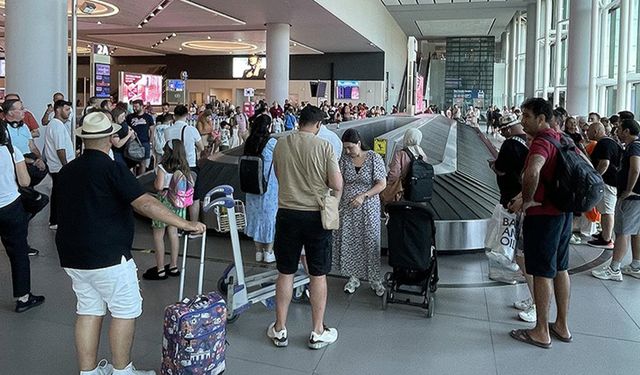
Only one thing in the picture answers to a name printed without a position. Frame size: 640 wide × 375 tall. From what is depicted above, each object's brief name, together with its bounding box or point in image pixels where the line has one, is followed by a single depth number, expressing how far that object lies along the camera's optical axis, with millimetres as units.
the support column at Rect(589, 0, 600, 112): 17344
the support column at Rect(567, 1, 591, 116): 17719
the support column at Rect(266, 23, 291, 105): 23297
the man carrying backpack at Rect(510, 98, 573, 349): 3938
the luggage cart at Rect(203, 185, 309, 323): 4141
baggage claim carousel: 7109
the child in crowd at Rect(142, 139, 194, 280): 5141
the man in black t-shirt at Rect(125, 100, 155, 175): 11461
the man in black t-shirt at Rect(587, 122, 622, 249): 6402
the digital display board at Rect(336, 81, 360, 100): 36000
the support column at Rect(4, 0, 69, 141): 10016
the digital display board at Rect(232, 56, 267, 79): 39500
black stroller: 4750
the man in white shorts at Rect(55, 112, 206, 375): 3000
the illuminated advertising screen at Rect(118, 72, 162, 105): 20178
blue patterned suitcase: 3148
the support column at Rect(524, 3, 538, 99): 30891
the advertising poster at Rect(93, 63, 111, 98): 12547
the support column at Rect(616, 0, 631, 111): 13312
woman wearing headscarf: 5156
